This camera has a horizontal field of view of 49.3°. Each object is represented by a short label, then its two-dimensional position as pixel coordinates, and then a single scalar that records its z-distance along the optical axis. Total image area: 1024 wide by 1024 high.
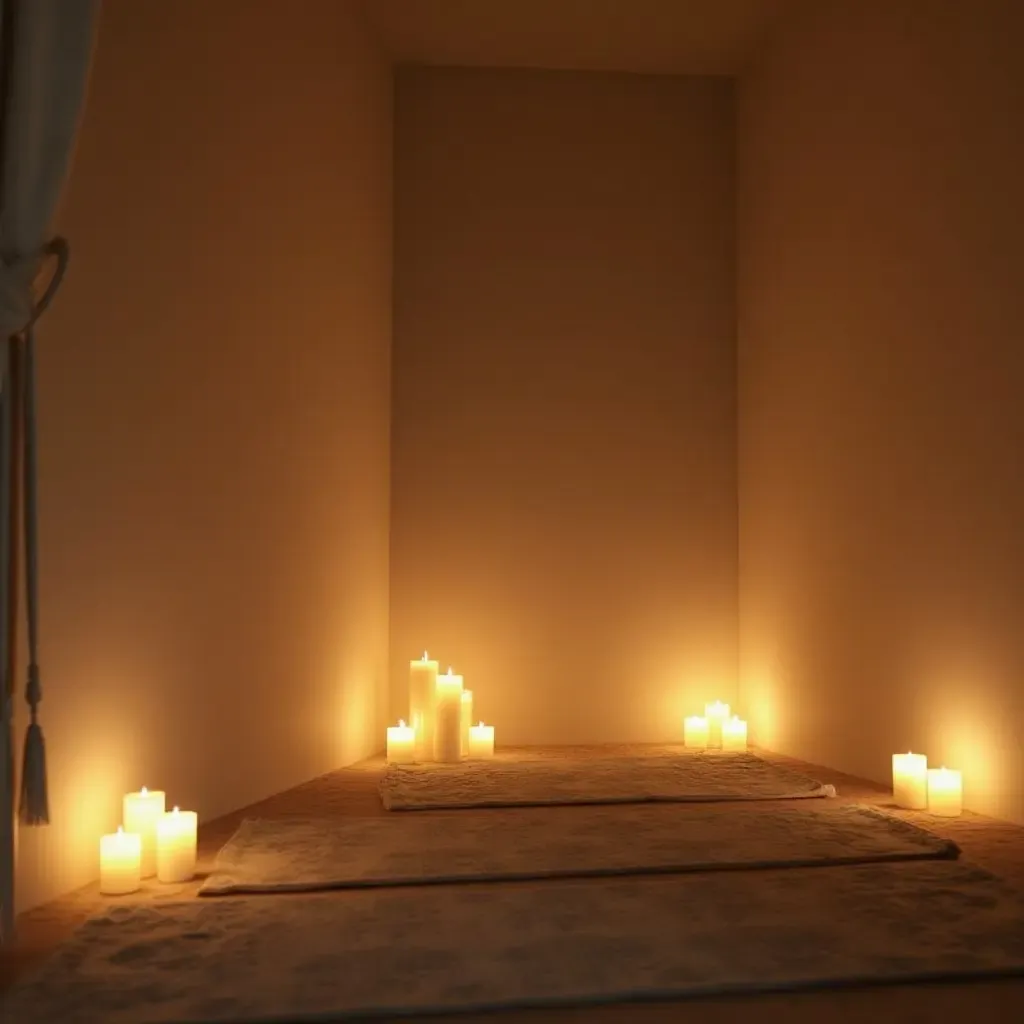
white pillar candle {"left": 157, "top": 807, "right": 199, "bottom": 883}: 2.21
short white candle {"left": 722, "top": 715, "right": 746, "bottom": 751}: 3.75
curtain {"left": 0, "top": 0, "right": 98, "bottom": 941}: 1.81
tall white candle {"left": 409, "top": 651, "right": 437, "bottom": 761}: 3.56
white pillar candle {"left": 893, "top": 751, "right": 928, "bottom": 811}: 2.85
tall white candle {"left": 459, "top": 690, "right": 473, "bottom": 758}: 3.57
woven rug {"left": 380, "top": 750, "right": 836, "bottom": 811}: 2.98
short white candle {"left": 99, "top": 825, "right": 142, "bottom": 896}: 2.16
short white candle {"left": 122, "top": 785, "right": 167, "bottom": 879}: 2.28
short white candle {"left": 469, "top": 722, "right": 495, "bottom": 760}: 3.66
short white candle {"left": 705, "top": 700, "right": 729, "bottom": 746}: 3.83
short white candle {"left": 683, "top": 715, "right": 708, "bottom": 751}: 3.82
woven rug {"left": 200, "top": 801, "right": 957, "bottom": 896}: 2.26
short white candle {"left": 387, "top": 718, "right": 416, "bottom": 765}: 3.53
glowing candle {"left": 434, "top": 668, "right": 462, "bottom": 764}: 3.51
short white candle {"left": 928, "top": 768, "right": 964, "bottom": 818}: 2.76
